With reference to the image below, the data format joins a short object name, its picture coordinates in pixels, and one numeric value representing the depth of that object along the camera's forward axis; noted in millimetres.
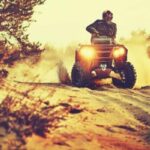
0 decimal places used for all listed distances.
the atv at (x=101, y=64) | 16594
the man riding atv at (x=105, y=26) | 16969
